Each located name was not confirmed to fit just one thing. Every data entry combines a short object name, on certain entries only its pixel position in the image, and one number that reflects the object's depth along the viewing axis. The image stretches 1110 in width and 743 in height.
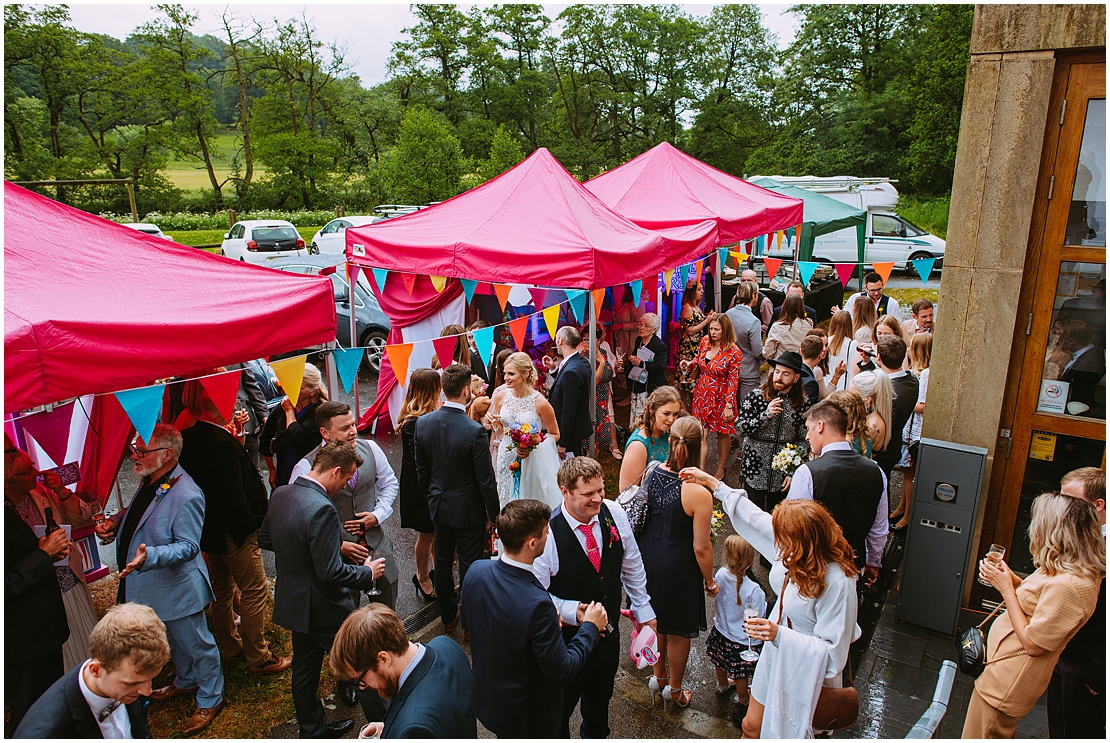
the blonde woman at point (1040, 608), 2.86
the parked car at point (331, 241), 19.00
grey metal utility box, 4.56
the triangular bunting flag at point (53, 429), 3.95
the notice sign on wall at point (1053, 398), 4.37
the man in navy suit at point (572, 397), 6.04
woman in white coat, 2.97
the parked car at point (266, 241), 19.19
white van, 19.86
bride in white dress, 5.20
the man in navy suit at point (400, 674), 2.30
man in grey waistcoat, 4.11
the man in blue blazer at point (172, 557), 3.69
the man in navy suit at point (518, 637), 2.71
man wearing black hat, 5.19
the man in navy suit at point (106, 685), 2.36
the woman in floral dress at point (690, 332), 8.26
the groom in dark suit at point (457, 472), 4.44
